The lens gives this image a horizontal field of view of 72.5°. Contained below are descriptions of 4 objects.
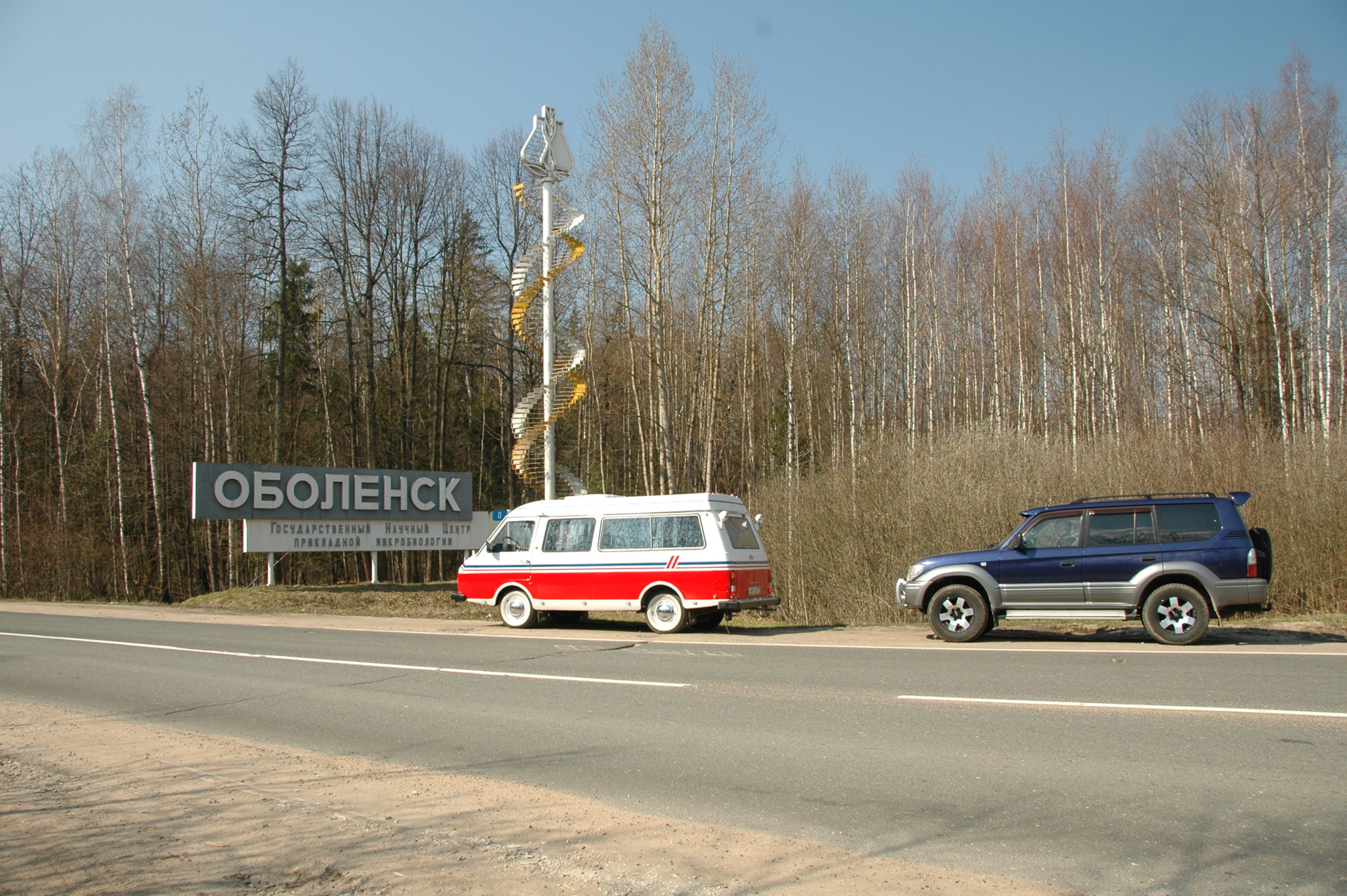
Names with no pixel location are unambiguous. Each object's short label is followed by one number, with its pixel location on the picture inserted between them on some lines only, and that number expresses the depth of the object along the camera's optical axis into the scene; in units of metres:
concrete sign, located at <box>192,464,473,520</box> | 23.92
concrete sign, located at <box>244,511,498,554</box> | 24.98
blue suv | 12.00
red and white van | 15.03
